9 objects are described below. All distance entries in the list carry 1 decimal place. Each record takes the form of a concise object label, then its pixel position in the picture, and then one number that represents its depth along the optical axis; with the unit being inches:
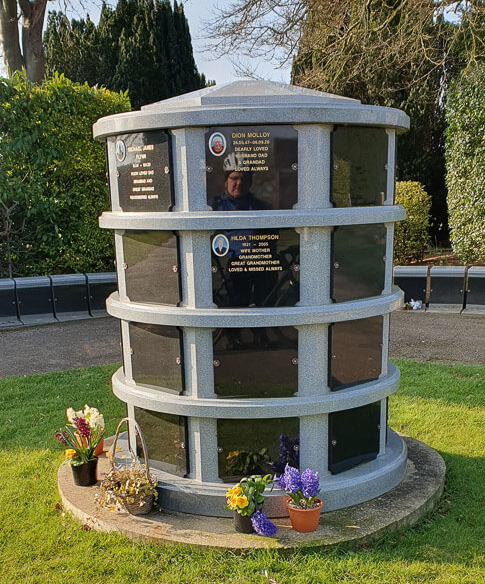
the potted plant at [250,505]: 147.2
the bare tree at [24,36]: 582.2
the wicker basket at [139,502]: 158.6
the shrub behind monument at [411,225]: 538.9
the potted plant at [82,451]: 177.9
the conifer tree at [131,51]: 902.4
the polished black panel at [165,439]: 167.8
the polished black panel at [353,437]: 168.6
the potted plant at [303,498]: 148.2
